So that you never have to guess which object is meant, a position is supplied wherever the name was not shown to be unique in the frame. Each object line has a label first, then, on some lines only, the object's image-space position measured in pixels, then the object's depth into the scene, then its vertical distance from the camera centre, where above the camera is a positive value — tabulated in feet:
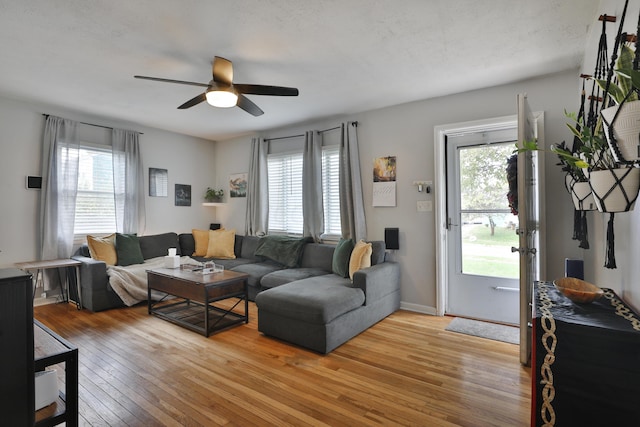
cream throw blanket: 13.03 -2.64
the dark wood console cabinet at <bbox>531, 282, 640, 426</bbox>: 4.02 -2.06
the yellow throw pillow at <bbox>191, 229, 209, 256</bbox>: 17.46 -1.30
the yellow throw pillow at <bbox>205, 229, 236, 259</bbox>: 16.97 -1.48
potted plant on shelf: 19.52 +1.36
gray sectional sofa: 9.34 -2.59
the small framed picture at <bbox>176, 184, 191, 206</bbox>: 18.48 +1.34
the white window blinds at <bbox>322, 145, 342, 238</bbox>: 15.31 +1.24
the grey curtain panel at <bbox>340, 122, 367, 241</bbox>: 13.98 +1.22
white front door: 11.47 -0.59
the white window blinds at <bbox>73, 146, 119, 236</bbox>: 14.74 +1.20
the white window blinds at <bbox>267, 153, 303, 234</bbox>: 16.88 +1.29
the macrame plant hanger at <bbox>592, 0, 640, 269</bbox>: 4.49 -0.47
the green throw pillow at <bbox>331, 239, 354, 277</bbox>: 12.82 -1.70
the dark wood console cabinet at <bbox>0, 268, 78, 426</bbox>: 3.05 -1.26
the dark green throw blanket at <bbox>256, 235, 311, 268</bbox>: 14.83 -1.56
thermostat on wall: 13.28 +1.60
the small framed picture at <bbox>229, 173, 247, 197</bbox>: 19.02 +1.95
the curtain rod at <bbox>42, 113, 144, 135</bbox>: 14.75 +4.42
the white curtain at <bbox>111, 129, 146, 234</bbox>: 15.62 +1.84
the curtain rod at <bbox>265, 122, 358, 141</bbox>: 14.29 +4.17
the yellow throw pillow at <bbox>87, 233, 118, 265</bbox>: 13.78 -1.34
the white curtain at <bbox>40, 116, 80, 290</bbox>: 13.43 +1.32
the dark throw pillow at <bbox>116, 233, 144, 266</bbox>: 14.39 -1.43
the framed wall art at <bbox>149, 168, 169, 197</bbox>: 17.18 +1.97
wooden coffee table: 10.71 -2.67
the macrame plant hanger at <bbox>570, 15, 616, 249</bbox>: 5.11 +2.09
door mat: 10.24 -3.95
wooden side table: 12.01 -1.75
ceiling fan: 8.83 +3.60
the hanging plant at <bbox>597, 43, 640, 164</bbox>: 3.30 +1.02
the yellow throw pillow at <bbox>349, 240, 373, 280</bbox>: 12.10 -1.65
